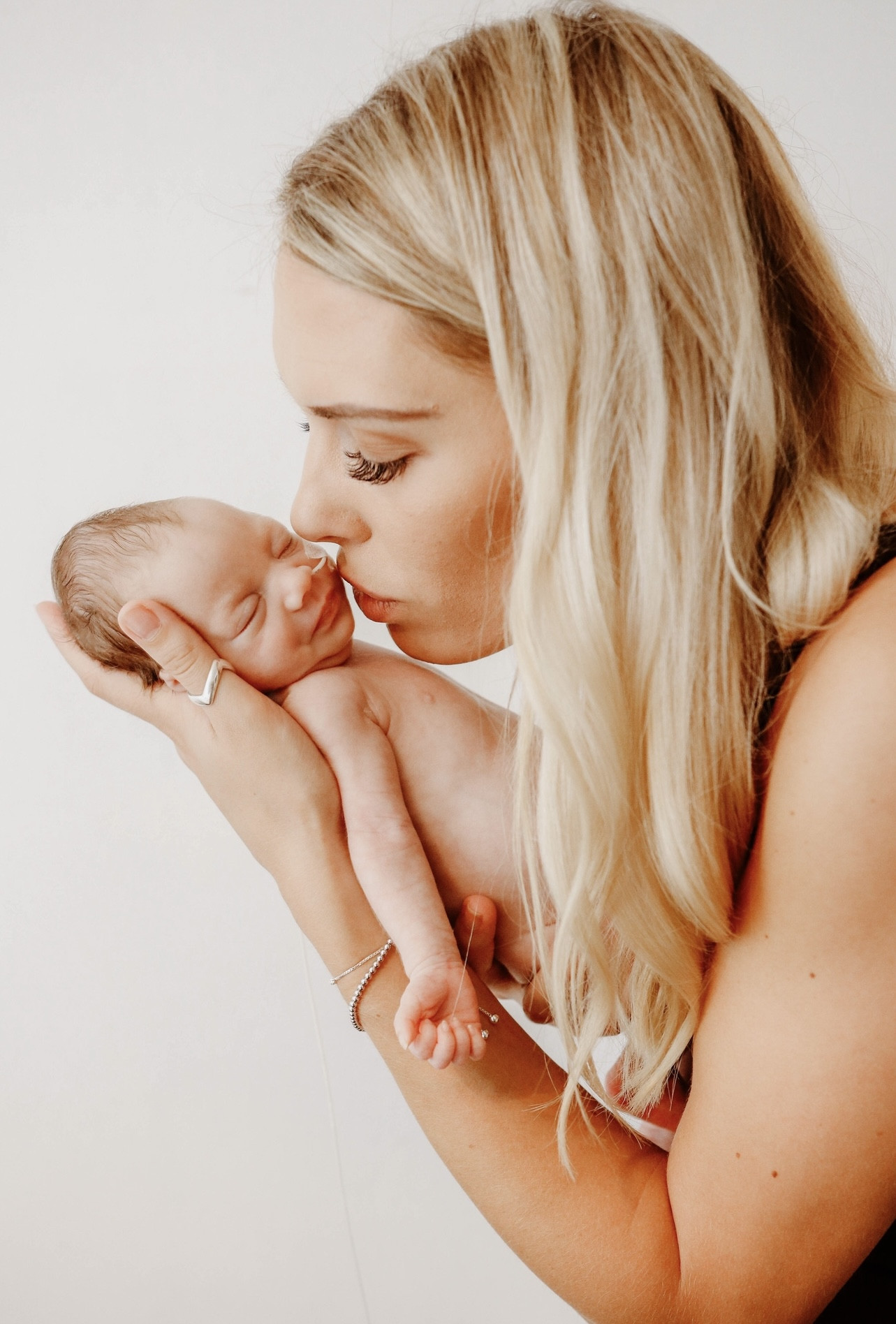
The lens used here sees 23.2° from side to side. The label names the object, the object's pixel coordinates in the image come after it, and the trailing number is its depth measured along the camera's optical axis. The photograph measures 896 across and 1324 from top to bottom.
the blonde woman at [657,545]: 0.73
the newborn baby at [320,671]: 0.87
